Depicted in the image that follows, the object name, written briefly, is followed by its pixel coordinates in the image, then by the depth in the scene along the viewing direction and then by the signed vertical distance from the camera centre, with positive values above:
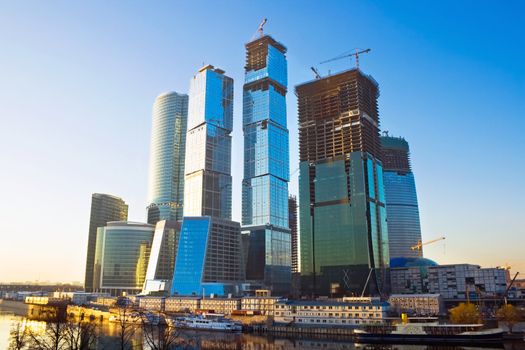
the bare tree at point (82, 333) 73.22 -14.34
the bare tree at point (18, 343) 79.31 -15.41
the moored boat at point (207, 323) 175.50 -17.79
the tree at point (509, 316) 144.25 -12.44
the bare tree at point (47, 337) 118.49 -18.45
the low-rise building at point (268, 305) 192.50 -11.86
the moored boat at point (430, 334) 132.75 -17.11
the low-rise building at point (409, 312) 187.93 -14.39
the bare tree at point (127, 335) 126.47 -19.02
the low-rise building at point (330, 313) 167.25 -13.45
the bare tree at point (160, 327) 128.21 -19.18
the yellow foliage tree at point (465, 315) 150.00 -12.74
